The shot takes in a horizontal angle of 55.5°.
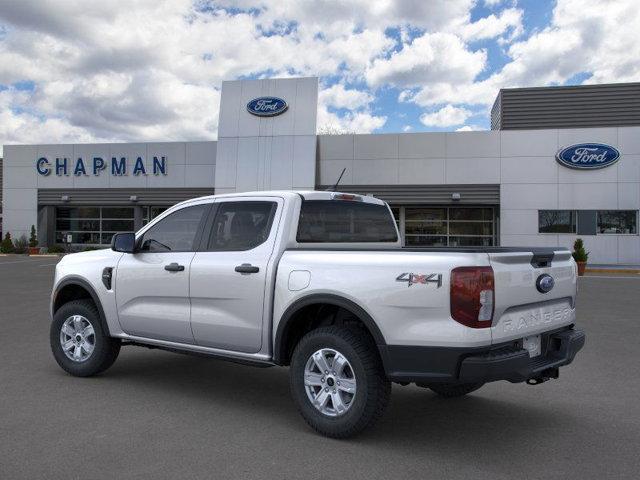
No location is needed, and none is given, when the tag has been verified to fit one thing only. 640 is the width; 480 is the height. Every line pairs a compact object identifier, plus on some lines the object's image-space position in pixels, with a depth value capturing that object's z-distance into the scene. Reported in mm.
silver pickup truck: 3969
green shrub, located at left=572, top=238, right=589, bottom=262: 21891
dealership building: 25641
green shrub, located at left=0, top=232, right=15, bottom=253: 31594
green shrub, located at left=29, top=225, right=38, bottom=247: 31594
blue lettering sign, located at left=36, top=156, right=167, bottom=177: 30516
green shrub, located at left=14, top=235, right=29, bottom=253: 31719
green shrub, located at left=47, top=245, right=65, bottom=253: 32219
